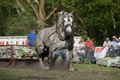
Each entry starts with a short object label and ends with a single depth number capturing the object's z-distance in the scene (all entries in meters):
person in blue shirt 26.80
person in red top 27.98
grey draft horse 20.42
